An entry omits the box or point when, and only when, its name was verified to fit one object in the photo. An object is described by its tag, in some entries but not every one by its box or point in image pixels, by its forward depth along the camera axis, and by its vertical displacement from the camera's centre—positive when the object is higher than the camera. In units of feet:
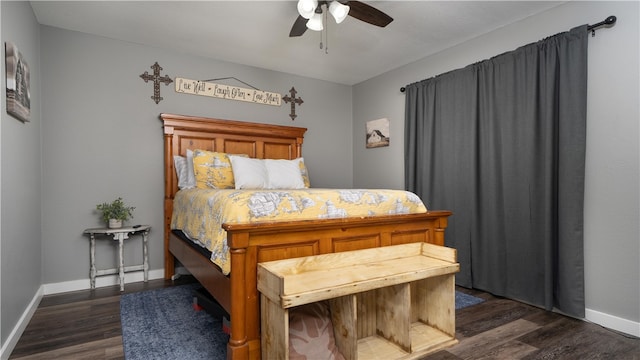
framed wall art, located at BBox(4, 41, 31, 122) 6.34 +2.00
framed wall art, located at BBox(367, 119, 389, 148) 13.60 +1.90
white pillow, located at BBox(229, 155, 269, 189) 10.23 +0.18
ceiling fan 6.90 +3.70
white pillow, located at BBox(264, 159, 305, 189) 10.81 +0.13
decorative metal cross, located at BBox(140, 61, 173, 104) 11.12 +3.35
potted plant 9.82 -0.99
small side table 9.58 -1.92
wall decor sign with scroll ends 11.66 +3.26
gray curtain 7.86 +0.31
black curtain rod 7.31 +3.43
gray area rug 6.08 -3.16
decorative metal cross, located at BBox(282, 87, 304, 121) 13.93 +3.29
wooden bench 5.08 -2.10
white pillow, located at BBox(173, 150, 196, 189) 10.70 +0.27
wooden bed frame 5.41 -1.27
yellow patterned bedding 5.83 -0.57
